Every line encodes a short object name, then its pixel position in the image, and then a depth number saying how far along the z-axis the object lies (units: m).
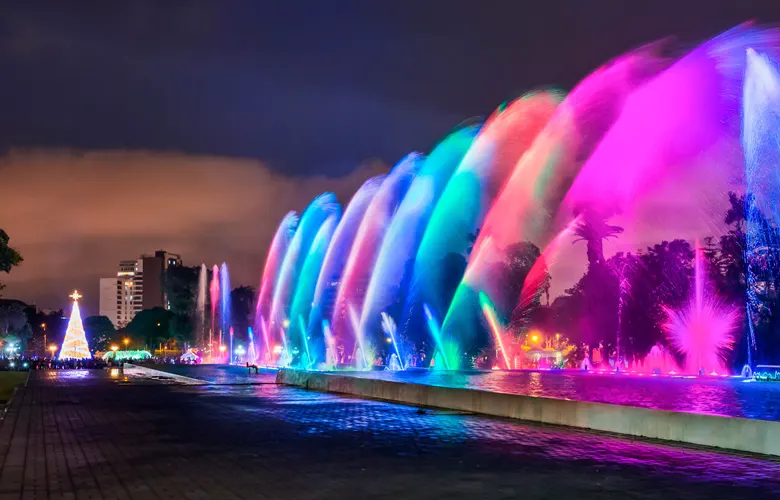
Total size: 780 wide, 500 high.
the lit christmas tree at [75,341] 87.94
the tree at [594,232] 62.41
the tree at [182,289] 111.96
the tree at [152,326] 129.75
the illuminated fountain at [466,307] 52.38
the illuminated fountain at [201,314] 86.86
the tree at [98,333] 155.25
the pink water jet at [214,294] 82.75
